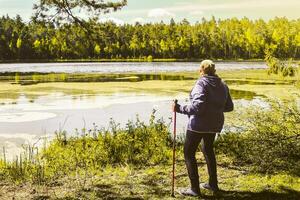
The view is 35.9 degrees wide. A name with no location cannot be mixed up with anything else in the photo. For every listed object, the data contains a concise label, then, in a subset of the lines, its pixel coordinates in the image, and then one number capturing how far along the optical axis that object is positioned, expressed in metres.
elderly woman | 6.24
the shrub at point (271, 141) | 8.26
